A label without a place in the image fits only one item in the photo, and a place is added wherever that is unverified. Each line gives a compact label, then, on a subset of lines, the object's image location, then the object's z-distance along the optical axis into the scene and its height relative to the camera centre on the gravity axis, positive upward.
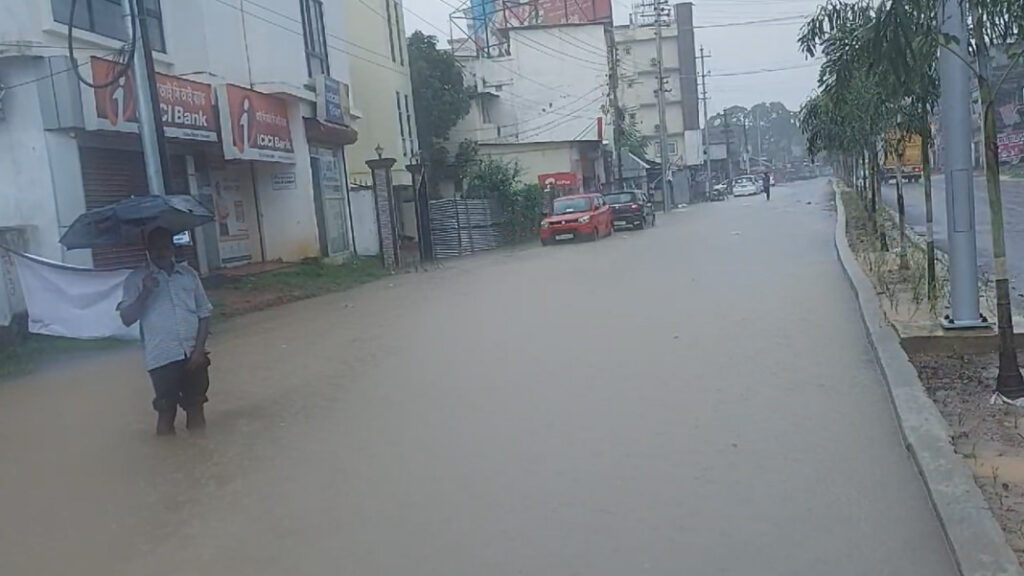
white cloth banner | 12.43 -0.82
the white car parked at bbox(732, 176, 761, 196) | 77.12 -1.46
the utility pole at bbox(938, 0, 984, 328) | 8.65 -0.26
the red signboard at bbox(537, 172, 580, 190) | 45.66 +0.28
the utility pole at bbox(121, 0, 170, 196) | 13.86 +1.66
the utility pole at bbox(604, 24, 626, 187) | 59.06 +4.37
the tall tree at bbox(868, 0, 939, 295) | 6.73 +0.77
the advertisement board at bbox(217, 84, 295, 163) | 18.95 +1.82
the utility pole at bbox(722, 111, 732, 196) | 106.38 +3.24
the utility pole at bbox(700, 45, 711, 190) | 86.25 +2.59
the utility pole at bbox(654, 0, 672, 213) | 63.44 +2.84
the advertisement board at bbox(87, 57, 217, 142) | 14.77 +1.94
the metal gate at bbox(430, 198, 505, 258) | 31.50 -1.02
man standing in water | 7.44 -0.69
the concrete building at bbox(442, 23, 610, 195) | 54.47 +5.57
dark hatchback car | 38.78 -1.17
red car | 32.41 -1.17
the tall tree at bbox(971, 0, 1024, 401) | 7.20 -0.07
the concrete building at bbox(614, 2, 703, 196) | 88.56 +8.42
